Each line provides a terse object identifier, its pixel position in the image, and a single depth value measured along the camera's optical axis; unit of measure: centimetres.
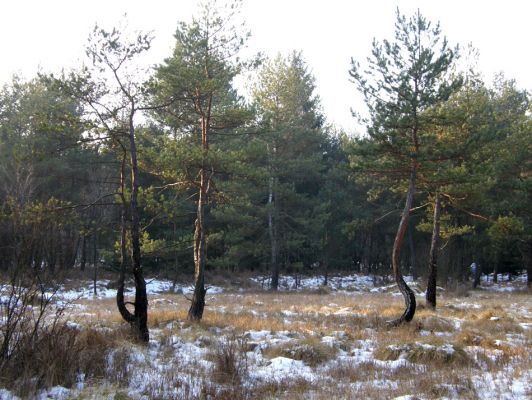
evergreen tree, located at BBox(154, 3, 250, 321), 1261
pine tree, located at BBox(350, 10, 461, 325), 1379
